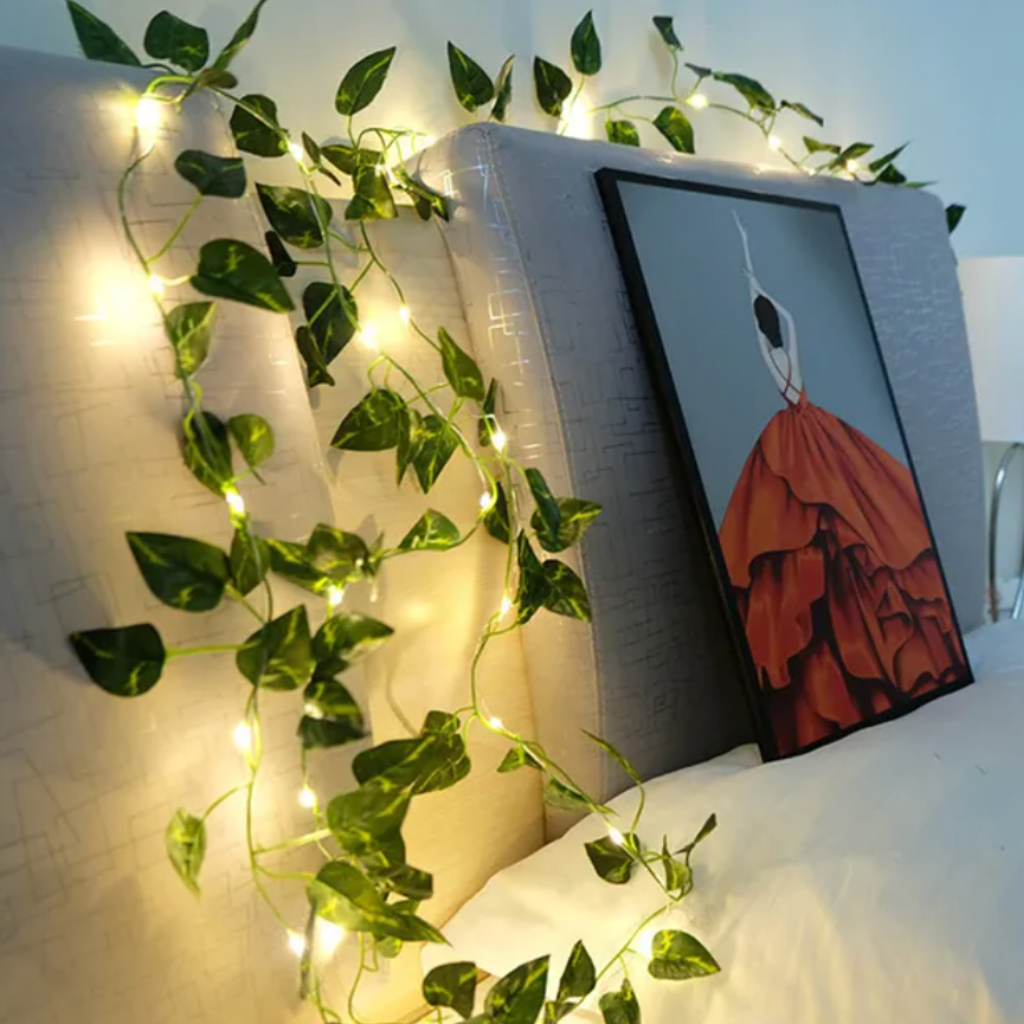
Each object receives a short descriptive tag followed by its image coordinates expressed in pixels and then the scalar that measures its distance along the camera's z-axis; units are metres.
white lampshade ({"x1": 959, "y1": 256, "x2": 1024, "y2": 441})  1.73
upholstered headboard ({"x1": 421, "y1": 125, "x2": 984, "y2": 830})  0.86
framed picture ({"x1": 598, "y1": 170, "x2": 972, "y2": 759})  0.92
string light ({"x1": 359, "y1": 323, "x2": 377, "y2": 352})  0.80
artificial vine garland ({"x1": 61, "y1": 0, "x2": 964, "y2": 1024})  0.60
